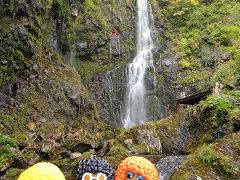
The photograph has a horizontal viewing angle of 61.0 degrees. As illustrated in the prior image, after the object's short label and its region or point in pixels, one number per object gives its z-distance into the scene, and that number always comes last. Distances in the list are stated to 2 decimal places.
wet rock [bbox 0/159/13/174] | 4.91
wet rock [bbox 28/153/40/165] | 5.44
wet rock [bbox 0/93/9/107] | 8.22
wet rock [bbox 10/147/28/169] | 5.11
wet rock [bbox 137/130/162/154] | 5.74
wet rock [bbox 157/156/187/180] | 4.07
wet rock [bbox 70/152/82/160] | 5.51
